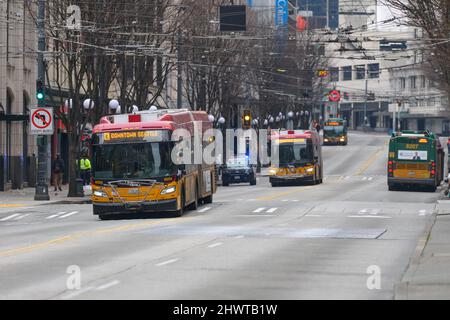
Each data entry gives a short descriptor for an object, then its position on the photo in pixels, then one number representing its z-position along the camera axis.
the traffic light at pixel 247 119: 72.88
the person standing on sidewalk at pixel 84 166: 56.91
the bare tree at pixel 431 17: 40.97
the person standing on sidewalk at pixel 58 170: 56.25
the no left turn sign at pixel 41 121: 47.44
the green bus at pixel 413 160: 61.00
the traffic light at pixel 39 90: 47.12
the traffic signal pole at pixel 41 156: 47.31
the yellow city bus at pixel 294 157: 65.50
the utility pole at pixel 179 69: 58.63
